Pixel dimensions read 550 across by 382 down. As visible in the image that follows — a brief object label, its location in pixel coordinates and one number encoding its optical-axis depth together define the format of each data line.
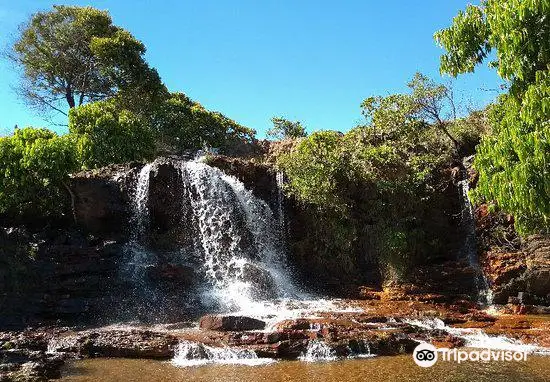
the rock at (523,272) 16.34
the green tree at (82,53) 28.05
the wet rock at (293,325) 11.63
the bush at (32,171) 17.92
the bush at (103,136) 21.92
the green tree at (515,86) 7.55
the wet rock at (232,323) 11.96
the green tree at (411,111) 21.23
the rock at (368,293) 17.62
